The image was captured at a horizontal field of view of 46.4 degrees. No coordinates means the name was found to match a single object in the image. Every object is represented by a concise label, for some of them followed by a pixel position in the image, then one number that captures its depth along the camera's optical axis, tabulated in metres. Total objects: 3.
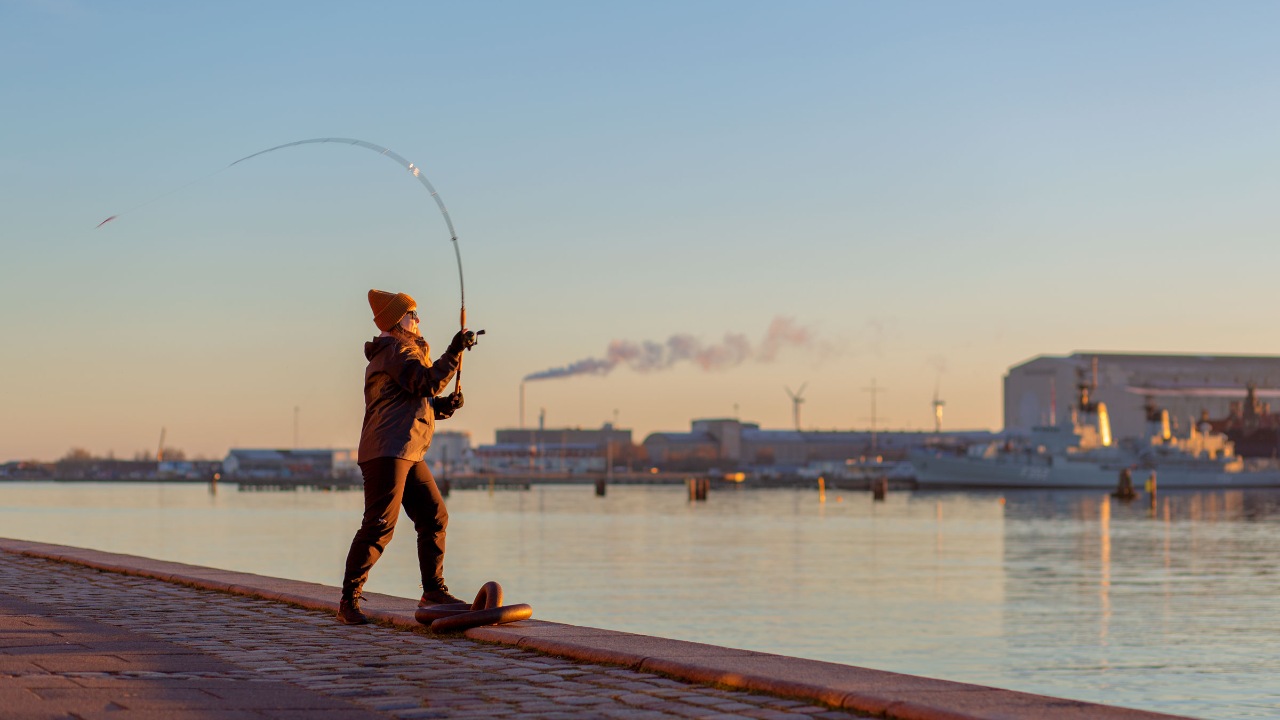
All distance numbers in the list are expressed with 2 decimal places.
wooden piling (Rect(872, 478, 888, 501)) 120.88
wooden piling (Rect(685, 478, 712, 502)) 120.75
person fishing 9.67
